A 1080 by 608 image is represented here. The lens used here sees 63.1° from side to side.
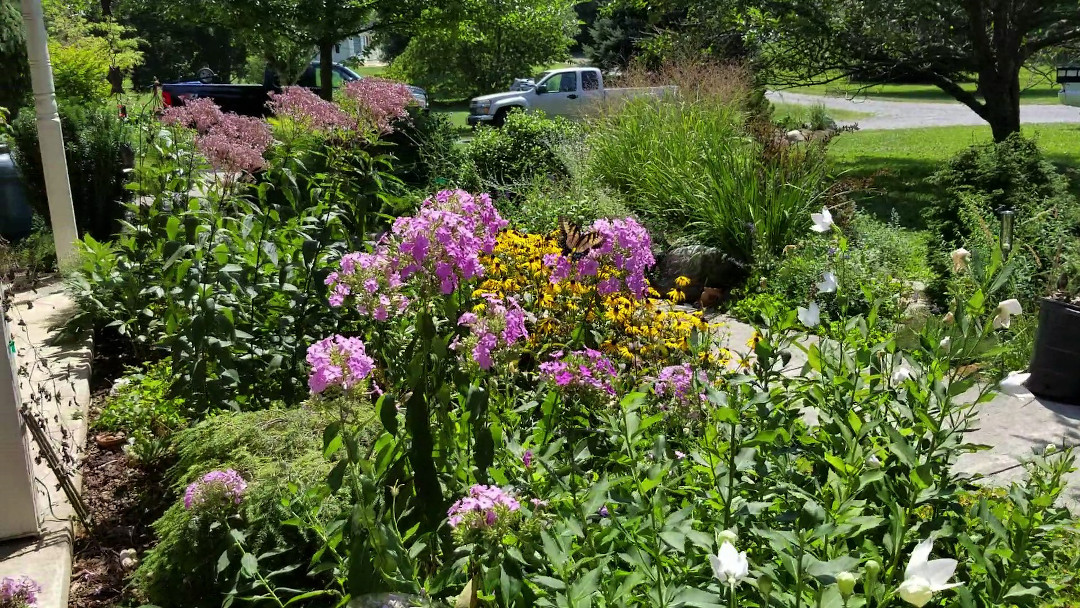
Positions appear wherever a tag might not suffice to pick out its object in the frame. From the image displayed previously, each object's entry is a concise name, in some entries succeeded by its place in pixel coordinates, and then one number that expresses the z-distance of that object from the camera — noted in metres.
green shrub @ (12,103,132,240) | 6.89
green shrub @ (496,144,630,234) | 6.20
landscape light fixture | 4.42
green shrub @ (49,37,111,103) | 11.90
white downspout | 5.96
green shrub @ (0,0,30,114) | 10.49
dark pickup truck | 15.09
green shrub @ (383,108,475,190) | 8.26
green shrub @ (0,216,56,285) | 6.44
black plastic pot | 4.09
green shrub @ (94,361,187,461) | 3.59
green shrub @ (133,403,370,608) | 2.38
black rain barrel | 7.44
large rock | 6.24
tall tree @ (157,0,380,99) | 11.58
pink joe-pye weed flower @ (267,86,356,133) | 3.54
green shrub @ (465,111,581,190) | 8.66
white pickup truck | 19.58
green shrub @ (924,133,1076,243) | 6.28
